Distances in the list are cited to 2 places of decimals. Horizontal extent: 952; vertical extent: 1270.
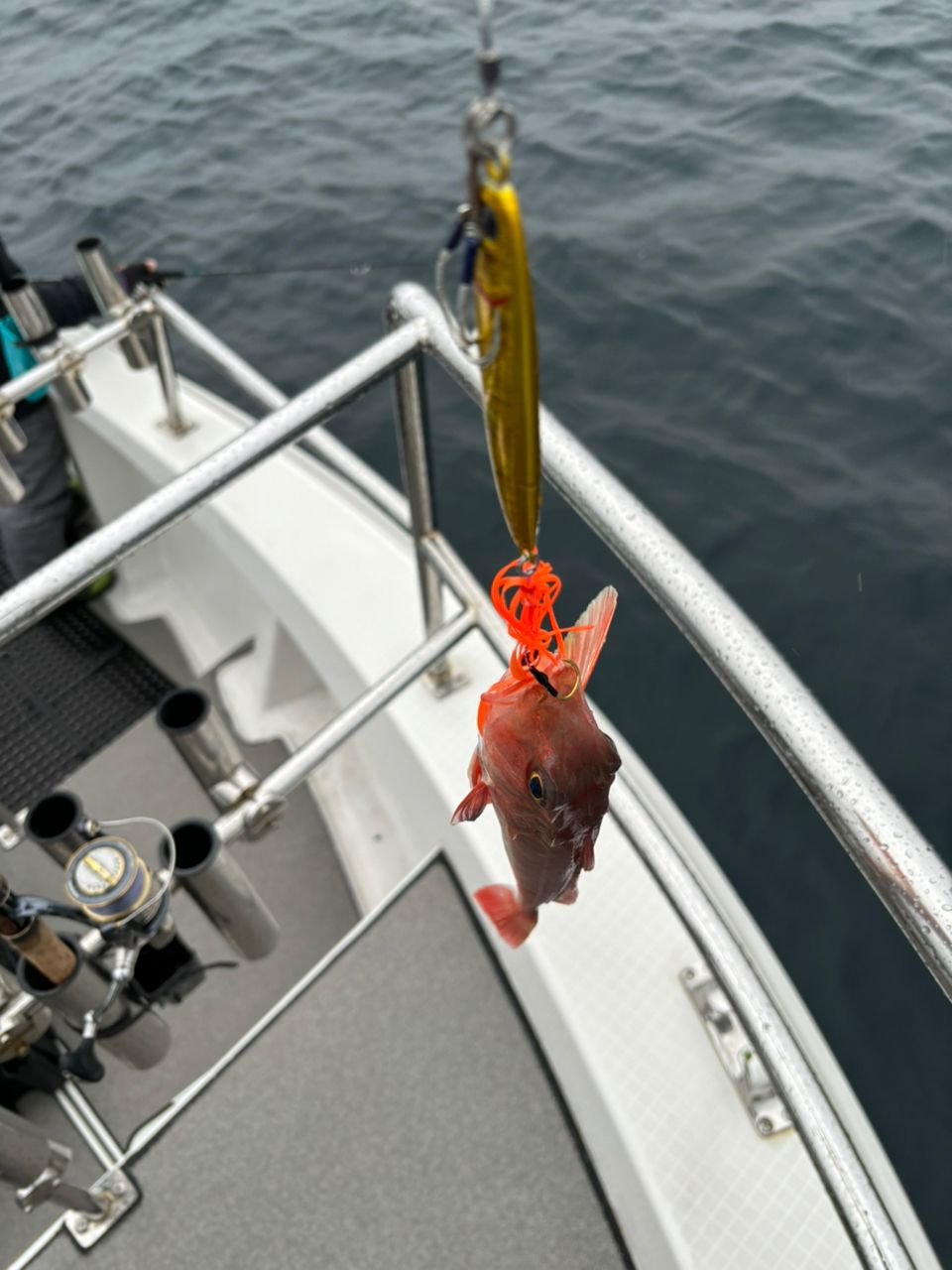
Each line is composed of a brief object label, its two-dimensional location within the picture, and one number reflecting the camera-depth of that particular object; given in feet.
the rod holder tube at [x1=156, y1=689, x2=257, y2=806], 5.36
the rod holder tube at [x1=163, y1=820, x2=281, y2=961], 5.17
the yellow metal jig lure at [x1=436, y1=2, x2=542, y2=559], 2.30
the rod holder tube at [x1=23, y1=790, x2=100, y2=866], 5.30
